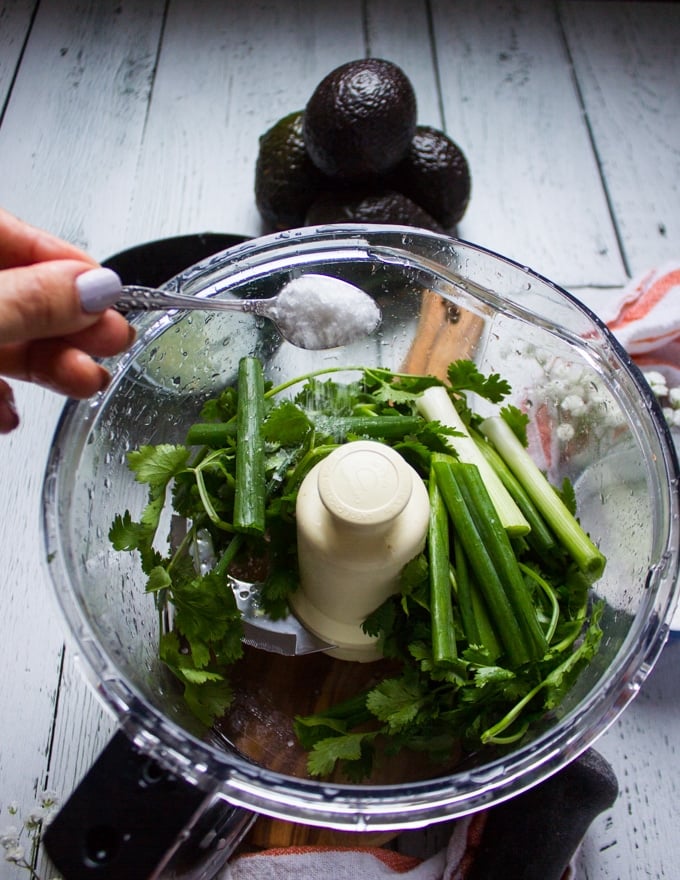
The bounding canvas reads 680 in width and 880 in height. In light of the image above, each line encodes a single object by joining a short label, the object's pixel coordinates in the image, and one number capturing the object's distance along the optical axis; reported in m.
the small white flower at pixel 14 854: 0.59
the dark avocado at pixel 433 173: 0.74
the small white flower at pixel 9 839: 0.59
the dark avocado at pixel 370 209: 0.71
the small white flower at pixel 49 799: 0.60
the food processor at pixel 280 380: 0.53
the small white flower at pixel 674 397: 0.69
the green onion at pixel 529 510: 0.61
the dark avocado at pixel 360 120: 0.70
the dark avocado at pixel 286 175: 0.74
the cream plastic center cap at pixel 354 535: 0.55
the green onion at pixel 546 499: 0.60
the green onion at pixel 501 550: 0.57
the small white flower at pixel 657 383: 0.69
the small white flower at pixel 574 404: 0.63
